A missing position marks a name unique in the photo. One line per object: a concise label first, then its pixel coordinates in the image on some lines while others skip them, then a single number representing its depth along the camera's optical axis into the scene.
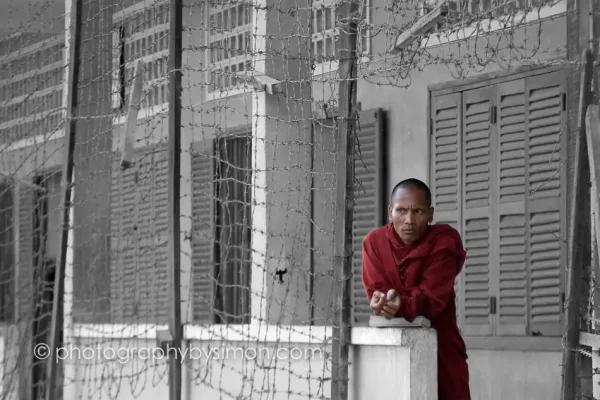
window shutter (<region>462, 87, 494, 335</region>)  11.16
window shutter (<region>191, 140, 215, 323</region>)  14.48
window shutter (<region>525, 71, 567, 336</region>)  10.44
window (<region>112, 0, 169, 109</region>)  14.65
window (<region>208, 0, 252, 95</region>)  14.01
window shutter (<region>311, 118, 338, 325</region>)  12.80
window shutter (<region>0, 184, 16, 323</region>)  18.04
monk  6.48
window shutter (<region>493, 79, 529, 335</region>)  10.81
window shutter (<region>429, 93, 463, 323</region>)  11.50
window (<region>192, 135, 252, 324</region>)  14.32
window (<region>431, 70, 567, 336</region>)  10.54
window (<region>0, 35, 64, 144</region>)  16.85
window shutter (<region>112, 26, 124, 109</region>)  14.77
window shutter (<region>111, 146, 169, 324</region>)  15.07
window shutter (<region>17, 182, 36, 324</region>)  17.27
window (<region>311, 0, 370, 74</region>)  12.53
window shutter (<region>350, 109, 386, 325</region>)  12.43
